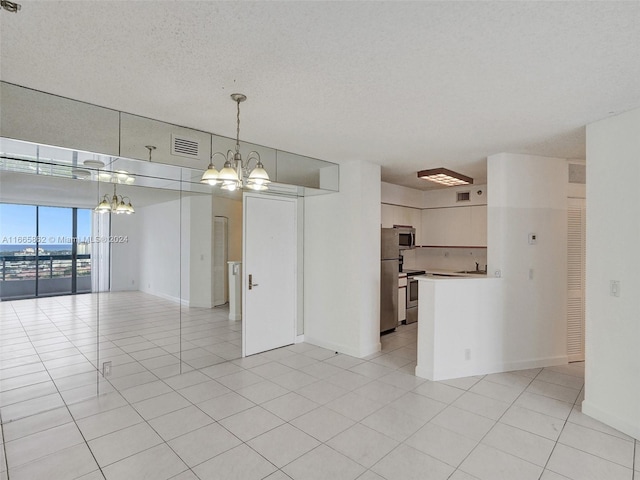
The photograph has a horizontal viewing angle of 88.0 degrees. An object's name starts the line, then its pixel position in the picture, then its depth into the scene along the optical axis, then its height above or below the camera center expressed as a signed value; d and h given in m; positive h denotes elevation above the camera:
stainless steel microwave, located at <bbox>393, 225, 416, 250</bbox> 6.61 +0.12
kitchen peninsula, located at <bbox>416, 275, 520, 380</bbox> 3.89 -1.05
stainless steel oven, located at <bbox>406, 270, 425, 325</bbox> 6.49 -1.06
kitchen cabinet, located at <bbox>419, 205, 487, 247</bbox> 6.38 +0.32
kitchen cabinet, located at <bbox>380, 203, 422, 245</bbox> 6.32 +0.52
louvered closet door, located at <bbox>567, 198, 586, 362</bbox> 4.41 -0.45
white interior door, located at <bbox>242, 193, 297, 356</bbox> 4.54 -0.45
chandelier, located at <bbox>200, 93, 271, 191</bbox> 2.53 +0.52
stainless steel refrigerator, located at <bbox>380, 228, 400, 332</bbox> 5.58 -0.59
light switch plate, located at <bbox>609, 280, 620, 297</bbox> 2.90 -0.40
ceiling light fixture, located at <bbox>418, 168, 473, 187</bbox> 4.76 +0.99
